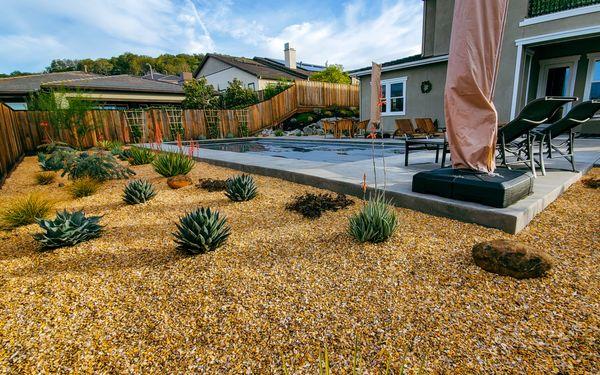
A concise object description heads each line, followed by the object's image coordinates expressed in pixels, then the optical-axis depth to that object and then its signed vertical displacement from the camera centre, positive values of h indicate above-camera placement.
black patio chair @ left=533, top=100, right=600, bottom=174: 3.94 -0.01
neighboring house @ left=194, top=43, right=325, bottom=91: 25.64 +6.27
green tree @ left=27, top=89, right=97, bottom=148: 10.55 +1.15
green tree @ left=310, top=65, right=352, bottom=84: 25.19 +4.86
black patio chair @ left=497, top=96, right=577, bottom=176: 3.45 +0.04
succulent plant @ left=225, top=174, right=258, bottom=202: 4.04 -0.77
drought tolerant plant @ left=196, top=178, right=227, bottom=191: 4.73 -0.83
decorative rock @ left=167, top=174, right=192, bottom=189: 4.94 -0.78
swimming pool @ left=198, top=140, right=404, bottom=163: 7.57 -0.62
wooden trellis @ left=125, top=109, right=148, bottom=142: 14.36 +0.69
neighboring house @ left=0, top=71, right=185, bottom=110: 18.95 +3.59
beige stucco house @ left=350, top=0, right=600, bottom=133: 8.35 +2.33
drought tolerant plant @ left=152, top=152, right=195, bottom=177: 5.54 -0.55
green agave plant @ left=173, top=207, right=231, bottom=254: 2.54 -0.86
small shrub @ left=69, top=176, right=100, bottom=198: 4.58 -0.78
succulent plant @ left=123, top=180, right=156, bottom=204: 4.06 -0.77
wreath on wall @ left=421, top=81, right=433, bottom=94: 11.94 +1.69
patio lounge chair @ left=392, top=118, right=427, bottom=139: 9.31 +0.00
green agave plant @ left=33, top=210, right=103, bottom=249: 2.66 -0.85
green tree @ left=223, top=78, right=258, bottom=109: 20.83 +2.69
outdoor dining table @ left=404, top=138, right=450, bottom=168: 4.60 -0.31
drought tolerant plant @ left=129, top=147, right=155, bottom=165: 7.35 -0.48
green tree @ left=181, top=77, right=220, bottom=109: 20.98 +2.89
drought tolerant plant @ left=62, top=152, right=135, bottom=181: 5.41 -0.54
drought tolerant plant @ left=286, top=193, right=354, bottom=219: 3.41 -0.90
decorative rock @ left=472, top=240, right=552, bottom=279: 1.94 -0.93
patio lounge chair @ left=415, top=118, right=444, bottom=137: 9.68 +0.01
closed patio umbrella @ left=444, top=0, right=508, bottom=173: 2.70 +0.44
